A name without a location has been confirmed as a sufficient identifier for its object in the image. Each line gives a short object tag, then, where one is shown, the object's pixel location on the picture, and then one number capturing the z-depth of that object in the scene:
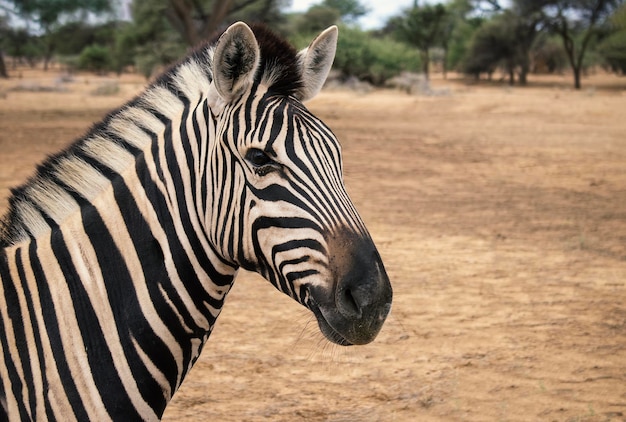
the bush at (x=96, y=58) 50.06
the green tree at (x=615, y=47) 33.50
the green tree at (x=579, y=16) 34.93
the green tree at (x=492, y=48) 39.75
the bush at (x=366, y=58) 34.62
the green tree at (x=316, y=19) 42.62
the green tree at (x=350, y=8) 67.25
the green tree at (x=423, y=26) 44.19
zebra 1.83
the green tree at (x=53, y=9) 34.50
